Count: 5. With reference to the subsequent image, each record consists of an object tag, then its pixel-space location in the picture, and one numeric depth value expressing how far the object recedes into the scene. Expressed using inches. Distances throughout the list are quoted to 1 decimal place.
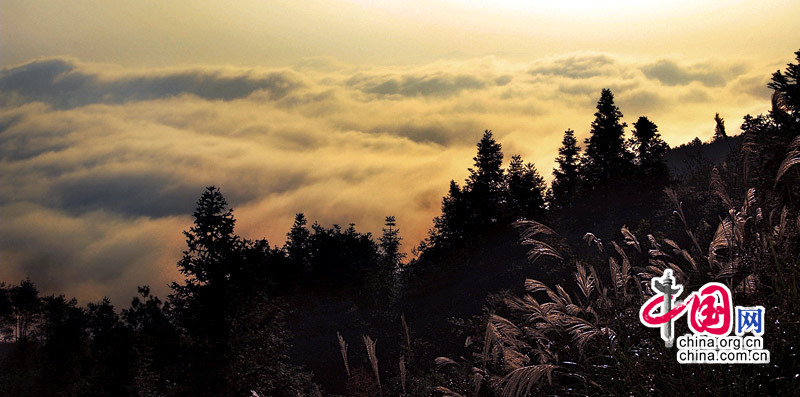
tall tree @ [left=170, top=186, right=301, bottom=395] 846.5
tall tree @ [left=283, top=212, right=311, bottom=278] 2098.2
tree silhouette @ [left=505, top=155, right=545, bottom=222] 1769.2
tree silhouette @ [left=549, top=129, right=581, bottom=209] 1987.0
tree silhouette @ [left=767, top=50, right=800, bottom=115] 797.9
